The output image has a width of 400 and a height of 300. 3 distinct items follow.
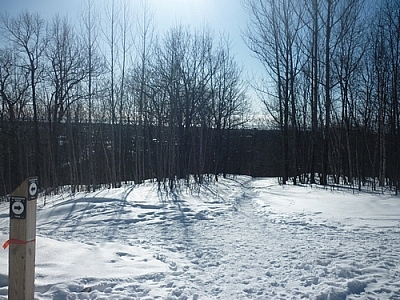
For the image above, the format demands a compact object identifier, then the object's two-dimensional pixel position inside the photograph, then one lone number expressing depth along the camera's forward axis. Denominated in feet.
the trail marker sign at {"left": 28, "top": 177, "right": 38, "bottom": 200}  9.75
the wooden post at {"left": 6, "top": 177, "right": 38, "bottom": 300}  9.73
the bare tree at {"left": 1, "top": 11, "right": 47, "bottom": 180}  66.49
